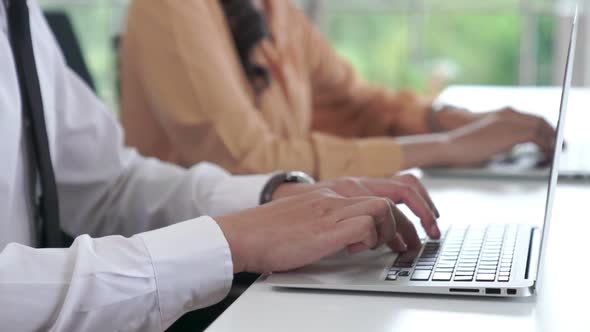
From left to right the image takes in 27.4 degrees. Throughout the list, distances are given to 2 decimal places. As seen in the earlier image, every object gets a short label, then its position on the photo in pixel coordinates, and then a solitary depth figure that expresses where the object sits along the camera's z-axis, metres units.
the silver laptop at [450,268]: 1.01
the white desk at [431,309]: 0.96
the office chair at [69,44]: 1.87
